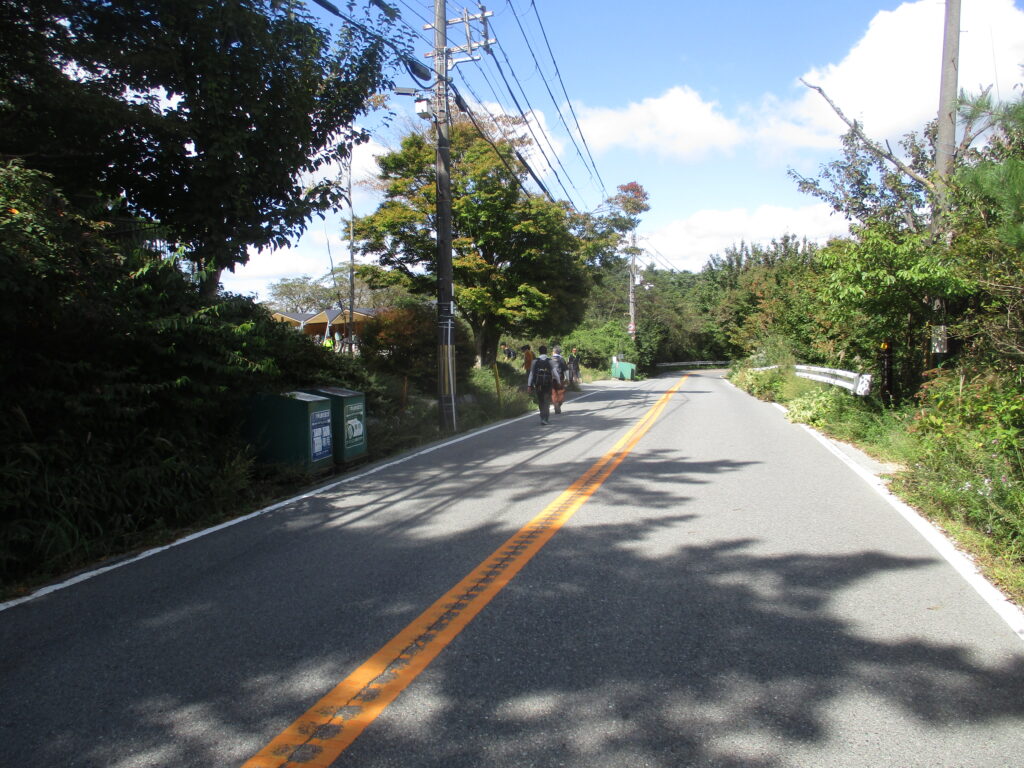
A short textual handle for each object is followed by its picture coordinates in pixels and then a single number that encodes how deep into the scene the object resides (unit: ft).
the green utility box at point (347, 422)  31.42
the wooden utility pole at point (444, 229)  47.65
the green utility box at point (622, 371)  137.66
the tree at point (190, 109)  23.75
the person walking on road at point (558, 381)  54.20
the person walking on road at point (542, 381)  50.49
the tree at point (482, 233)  69.67
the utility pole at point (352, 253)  70.54
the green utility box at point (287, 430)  28.73
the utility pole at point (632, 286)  146.73
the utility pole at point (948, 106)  34.60
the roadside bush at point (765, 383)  71.46
